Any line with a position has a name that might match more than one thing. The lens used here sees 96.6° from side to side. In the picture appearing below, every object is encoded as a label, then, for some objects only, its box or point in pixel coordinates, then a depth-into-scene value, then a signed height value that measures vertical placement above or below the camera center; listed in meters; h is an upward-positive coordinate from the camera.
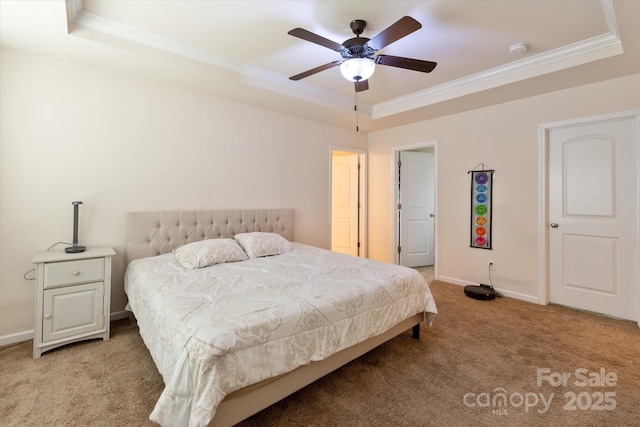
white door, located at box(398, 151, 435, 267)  4.98 +0.22
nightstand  2.18 -0.66
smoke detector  2.57 +1.59
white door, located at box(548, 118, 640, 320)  2.89 +0.07
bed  1.29 -0.55
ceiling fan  1.98 +1.23
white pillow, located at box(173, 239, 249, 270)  2.57 -0.34
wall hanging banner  3.82 +0.18
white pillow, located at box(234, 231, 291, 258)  3.08 -0.29
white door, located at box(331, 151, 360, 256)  5.30 +0.33
